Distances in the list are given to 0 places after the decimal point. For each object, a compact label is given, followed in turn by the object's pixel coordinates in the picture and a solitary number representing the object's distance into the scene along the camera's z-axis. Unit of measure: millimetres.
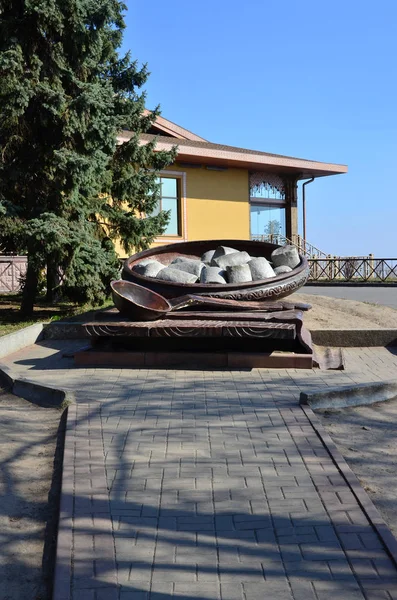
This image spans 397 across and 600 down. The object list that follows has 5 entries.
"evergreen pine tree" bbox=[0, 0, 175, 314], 11547
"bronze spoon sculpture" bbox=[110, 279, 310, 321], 8258
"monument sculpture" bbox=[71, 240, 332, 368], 7855
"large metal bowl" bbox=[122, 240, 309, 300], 8992
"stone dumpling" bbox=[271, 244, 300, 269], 10328
